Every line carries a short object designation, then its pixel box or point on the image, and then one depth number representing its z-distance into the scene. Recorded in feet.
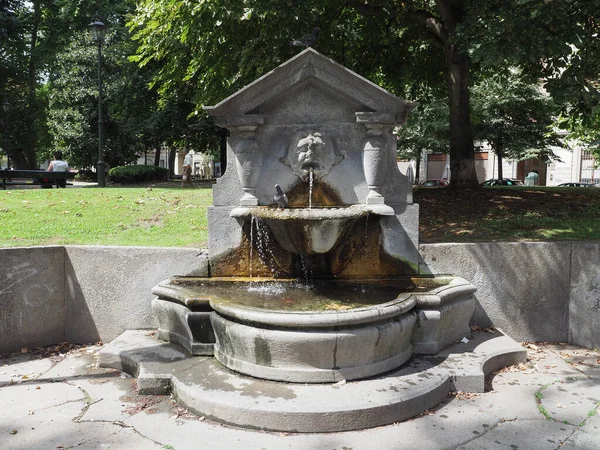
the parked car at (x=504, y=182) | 91.38
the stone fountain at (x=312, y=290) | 13.87
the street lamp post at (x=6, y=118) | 86.86
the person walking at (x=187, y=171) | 50.56
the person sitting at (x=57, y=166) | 53.21
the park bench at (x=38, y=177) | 49.90
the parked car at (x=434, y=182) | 115.34
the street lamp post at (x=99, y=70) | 51.85
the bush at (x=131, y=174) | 64.59
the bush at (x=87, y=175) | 94.68
